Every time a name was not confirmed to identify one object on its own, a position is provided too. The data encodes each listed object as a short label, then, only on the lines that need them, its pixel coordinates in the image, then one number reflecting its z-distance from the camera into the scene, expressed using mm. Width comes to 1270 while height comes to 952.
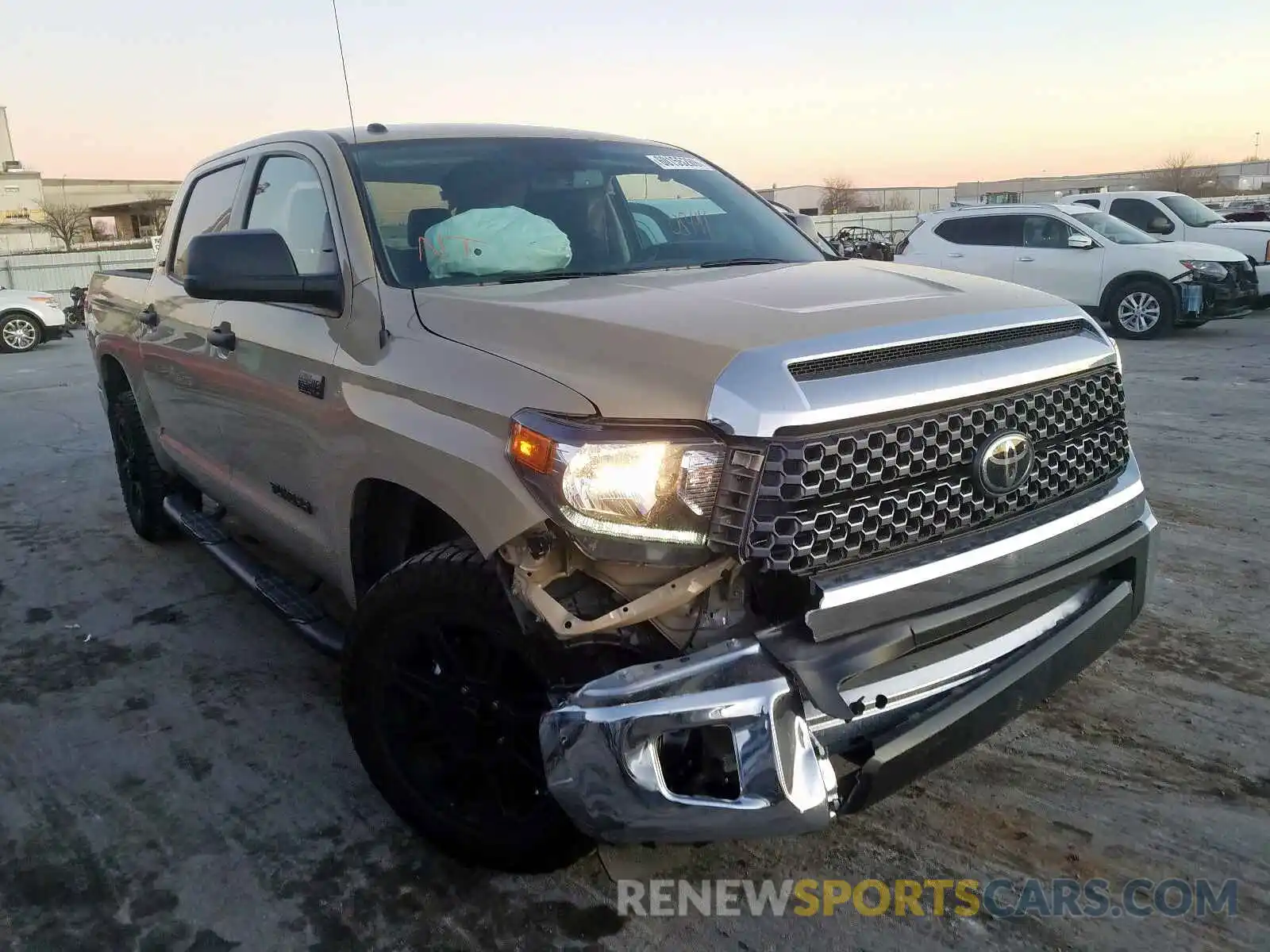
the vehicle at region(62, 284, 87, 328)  19016
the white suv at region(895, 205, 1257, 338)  11805
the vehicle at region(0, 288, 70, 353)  16672
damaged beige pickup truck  1945
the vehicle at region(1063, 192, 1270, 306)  13500
